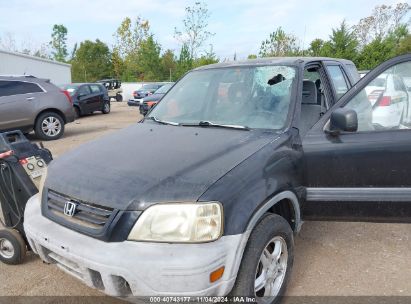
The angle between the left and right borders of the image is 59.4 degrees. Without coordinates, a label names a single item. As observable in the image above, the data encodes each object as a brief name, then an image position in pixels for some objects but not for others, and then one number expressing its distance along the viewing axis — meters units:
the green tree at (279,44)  30.17
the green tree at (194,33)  34.16
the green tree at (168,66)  37.66
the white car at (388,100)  2.90
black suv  2.02
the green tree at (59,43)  67.12
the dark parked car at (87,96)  15.51
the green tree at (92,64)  57.81
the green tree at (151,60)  37.66
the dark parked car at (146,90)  22.58
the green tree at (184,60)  32.50
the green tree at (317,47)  29.31
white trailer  21.81
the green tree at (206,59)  31.54
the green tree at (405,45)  30.16
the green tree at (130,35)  48.50
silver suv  9.22
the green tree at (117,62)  51.81
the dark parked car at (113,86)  35.46
